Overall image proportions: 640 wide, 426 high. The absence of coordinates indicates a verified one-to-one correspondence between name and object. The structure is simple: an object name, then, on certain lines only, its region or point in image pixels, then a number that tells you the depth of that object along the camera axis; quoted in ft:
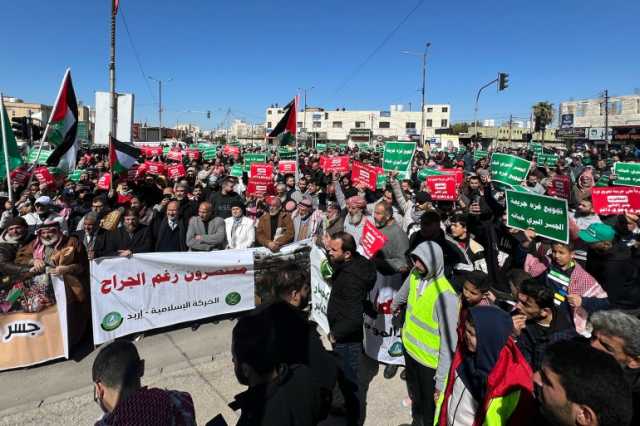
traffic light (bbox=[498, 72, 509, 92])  72.33
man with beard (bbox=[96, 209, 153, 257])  17.80
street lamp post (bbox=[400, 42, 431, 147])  109.91
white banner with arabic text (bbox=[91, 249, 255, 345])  15.84
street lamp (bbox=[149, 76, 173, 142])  146.10
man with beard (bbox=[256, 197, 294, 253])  20.25
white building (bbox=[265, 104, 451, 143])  282.36
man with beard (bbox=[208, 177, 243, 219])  25.31
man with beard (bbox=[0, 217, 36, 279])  13.99
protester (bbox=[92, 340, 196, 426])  5.23
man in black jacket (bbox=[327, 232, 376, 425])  11.10
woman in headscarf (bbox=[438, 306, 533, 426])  6.48
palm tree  224.74
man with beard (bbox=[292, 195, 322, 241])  21.20
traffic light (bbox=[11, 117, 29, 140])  31.35
